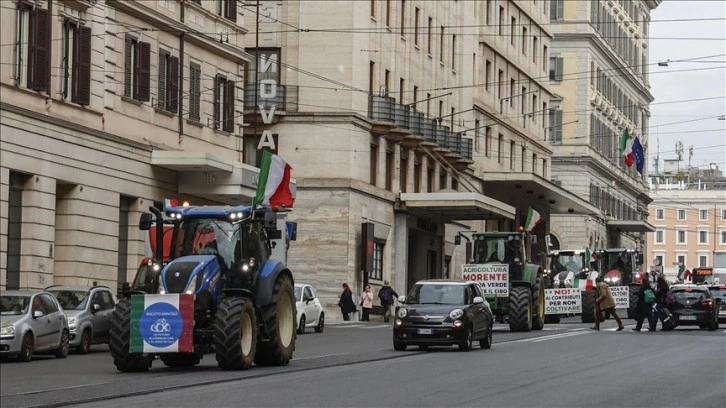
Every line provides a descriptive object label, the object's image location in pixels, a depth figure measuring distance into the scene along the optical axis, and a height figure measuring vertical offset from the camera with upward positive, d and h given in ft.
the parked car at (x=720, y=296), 179.47 -0.44
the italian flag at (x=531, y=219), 208.23 +9.34
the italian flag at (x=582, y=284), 200.37 +0.85
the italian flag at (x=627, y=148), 278.87 +25.03
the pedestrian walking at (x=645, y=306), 156.35 -1.42
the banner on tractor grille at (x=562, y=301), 187.73 -1.27
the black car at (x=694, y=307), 159.33 -1.46
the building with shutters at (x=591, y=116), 354.54 +40.07
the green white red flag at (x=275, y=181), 146.41 +10.38
